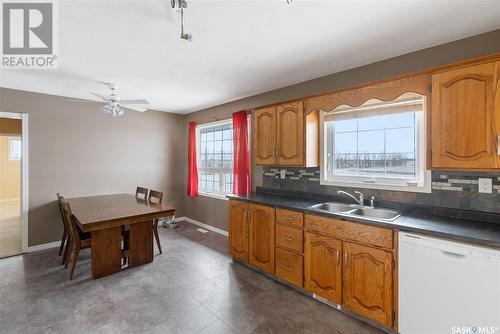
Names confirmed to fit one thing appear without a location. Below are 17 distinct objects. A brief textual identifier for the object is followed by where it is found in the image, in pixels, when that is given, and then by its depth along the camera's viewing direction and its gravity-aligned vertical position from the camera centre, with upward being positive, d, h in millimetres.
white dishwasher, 1387 -782
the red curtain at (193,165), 4738 +22
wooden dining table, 2537 -767
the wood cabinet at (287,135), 2674 +379
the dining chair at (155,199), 3299 -512
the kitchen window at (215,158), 4270 +166
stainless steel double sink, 2173 -440
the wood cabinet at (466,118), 1559 +347
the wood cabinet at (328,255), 1788 -835
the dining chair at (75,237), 2518 -823
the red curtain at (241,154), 3627 +186
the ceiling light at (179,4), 1375 +980
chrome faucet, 2391 -330
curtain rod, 4072 +882
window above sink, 2199 +224
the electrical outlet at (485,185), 1785 -145
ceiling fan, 2873 +783
